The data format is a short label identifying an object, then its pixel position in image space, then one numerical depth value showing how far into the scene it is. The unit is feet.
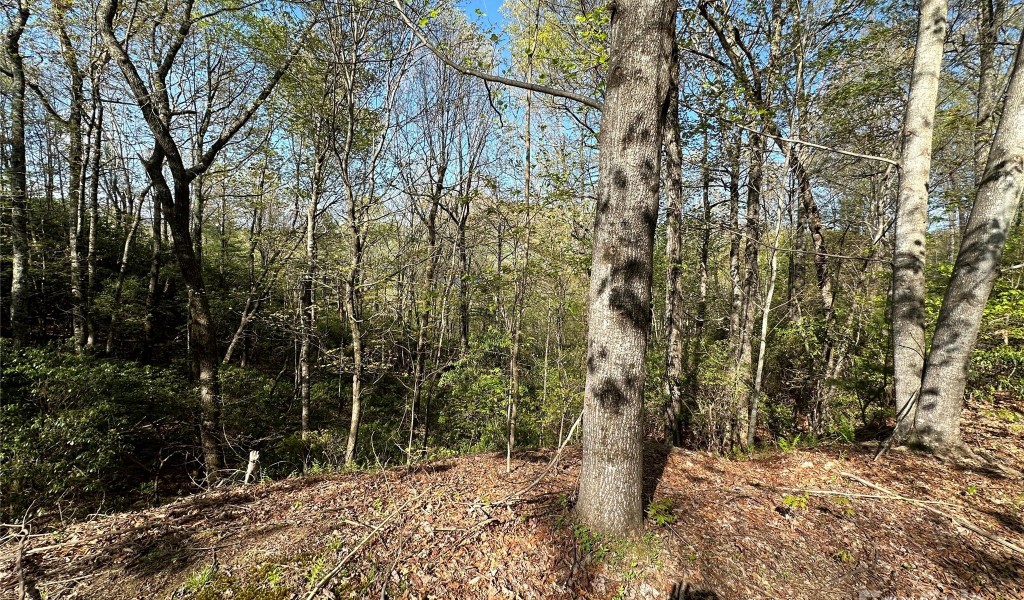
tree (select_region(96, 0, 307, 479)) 16.27
